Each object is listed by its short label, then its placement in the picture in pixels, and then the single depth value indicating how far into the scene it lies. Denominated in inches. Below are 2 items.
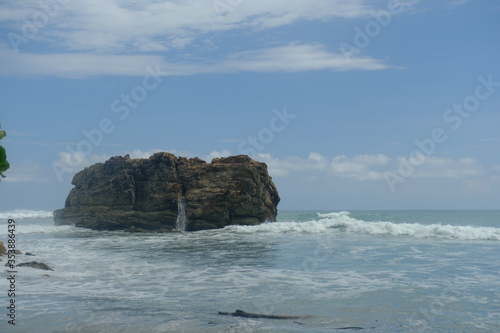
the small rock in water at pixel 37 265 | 629.3
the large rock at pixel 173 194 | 1485.0
